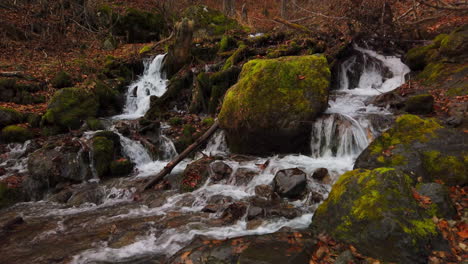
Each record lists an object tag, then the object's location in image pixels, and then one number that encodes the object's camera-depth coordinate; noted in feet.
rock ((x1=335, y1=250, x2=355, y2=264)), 11.84
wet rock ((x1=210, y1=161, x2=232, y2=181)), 24.08
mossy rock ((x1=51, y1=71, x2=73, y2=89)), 40.62
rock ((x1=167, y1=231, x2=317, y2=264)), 12.70
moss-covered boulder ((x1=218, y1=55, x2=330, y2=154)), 25.67
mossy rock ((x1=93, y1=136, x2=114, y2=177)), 27.17
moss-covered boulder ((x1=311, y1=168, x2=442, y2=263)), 11.73
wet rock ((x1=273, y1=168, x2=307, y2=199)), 19.85
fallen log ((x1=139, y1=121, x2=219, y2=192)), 23.97
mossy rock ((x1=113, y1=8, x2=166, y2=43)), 62.18
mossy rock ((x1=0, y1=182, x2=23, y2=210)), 23.13
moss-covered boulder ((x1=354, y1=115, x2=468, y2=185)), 16.78
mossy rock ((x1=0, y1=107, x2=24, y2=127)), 31.83
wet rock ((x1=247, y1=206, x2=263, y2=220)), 17.55
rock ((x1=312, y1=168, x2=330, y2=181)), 21.48
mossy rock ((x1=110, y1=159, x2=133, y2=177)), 27.20
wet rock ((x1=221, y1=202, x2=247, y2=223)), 17.80
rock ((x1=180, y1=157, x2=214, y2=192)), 23.50
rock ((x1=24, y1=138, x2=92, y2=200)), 25.14
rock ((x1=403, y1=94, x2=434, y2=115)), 25.67
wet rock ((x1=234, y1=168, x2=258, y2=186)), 22.91
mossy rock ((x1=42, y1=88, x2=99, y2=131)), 33.01
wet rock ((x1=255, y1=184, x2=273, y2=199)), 20.39
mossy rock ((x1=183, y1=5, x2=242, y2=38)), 58.75
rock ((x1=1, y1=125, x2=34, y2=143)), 30.68
